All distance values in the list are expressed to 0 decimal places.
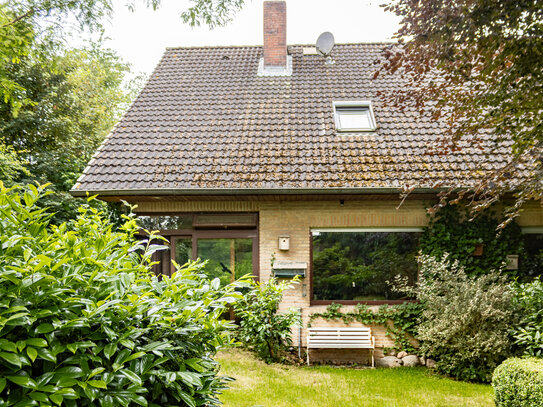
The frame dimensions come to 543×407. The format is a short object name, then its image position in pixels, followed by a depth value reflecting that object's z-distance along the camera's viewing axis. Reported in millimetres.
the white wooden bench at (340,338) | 7532
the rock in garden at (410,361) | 7738
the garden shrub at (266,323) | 6965
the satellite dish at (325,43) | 12008
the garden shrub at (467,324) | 6391
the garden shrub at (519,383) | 4496
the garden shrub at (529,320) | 5715
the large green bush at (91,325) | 1758
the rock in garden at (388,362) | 7770
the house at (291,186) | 8016
